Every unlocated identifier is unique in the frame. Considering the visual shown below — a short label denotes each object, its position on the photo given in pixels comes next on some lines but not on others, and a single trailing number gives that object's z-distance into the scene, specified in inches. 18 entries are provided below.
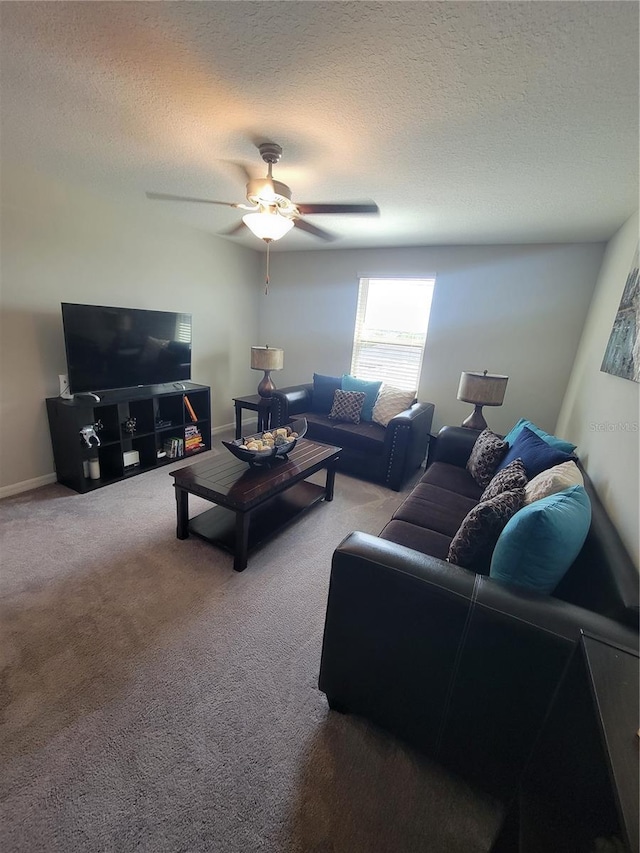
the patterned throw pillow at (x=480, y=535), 48.5
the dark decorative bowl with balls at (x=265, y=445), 88.2
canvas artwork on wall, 63.8
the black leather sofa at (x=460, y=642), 37.3
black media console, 107.0
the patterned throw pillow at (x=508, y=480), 64.2
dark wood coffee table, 78.6
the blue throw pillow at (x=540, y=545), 41.4
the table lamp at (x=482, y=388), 118.0
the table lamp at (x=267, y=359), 156.7
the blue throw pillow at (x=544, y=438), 79.5
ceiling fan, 71.3
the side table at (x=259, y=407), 159.0
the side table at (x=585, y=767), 23.6
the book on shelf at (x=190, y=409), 143.0
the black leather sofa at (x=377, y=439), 124.6
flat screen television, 105.5
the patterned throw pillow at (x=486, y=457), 93.6
